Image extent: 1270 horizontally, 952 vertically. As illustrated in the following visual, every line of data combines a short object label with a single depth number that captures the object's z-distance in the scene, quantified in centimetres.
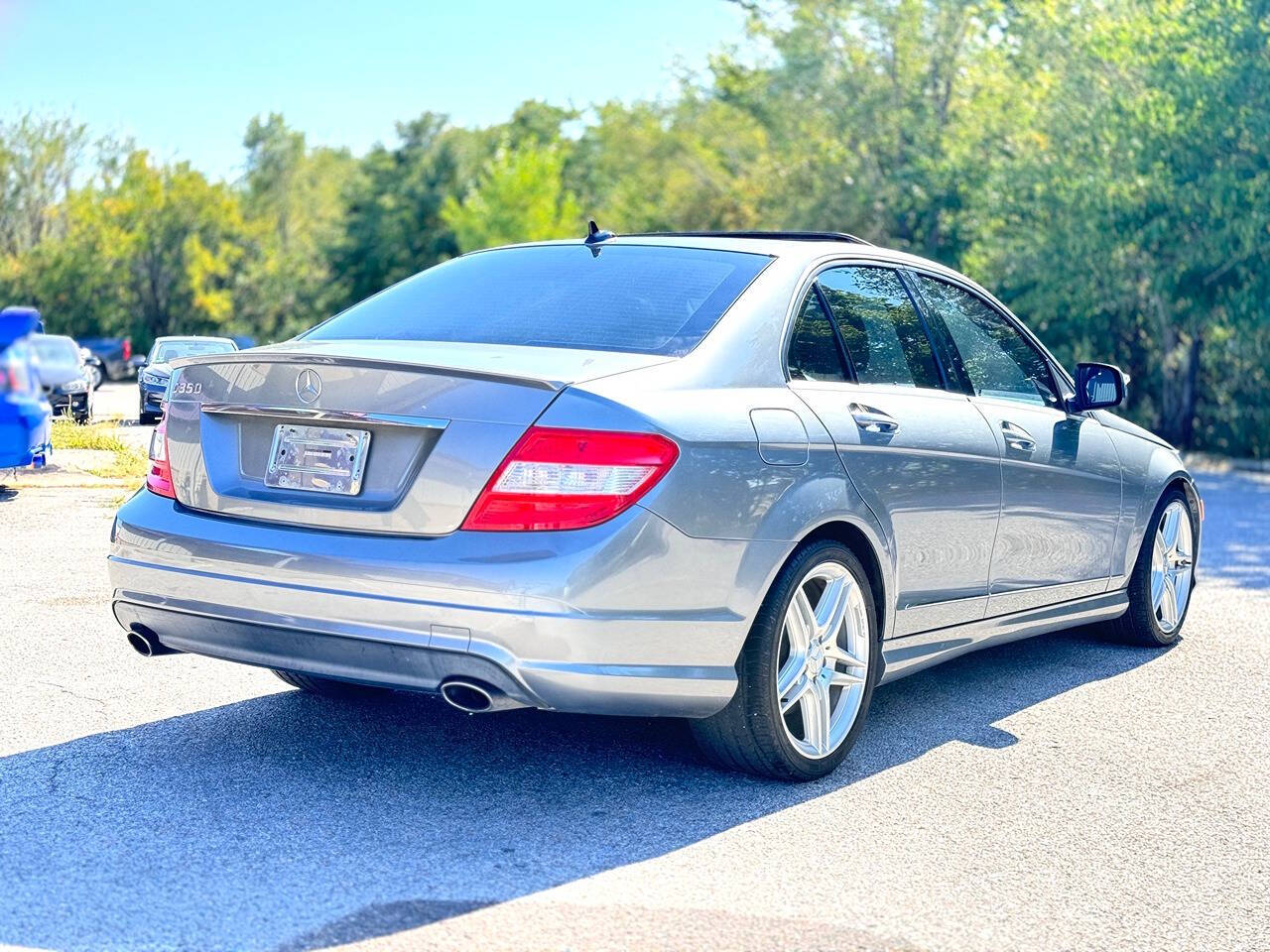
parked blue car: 996
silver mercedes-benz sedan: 396
